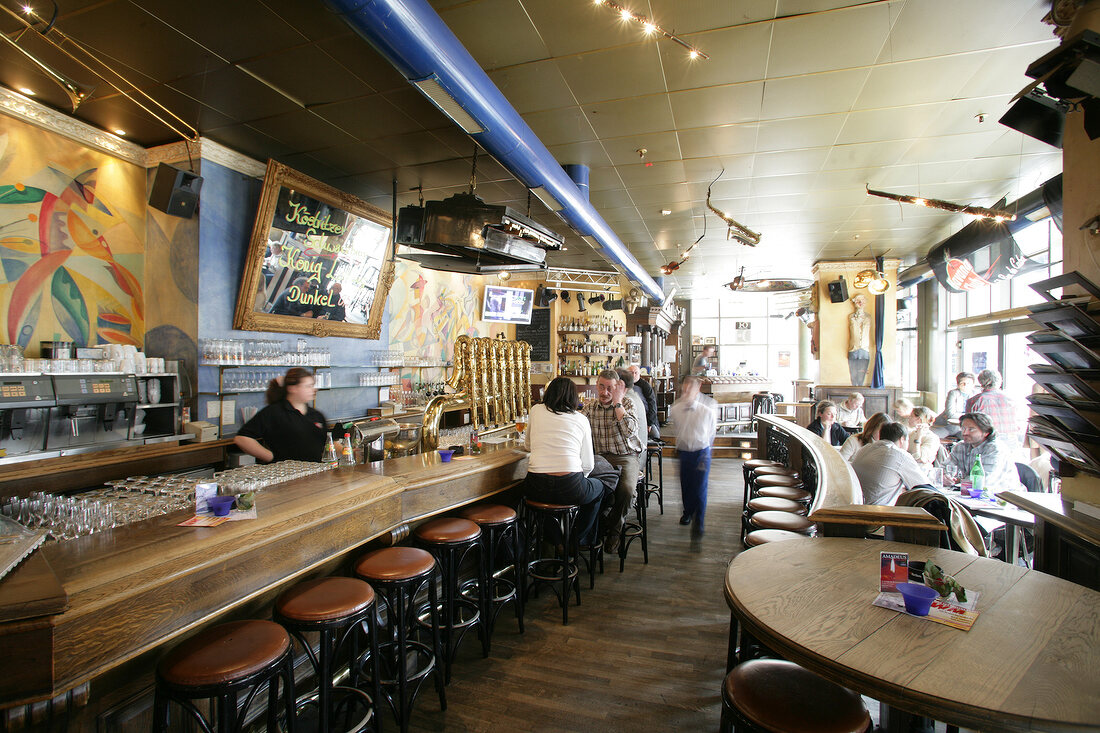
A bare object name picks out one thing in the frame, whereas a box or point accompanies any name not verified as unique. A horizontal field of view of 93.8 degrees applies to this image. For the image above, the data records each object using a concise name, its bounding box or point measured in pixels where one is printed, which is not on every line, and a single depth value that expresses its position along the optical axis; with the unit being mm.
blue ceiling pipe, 2252
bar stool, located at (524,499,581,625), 3453
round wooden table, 1216
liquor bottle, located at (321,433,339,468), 3355
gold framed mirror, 4852
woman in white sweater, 3488
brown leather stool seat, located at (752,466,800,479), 4863
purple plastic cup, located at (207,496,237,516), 2006
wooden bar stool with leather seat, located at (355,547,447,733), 2312
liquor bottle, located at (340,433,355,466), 3158
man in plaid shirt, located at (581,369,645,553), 4551
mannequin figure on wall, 9680
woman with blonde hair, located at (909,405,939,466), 5039
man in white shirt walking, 5184
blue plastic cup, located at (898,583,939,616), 1614
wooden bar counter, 1334
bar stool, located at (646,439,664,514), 5789
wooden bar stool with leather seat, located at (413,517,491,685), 2734
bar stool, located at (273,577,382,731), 1875
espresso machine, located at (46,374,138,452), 3764
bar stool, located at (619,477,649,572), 4402
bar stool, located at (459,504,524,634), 3143
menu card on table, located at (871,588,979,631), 1580
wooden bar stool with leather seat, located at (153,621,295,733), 1472
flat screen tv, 9352
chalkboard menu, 11031
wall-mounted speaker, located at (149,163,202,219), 4141
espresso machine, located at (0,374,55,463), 3447
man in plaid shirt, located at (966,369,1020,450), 5941
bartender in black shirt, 3664
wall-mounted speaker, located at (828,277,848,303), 9773
